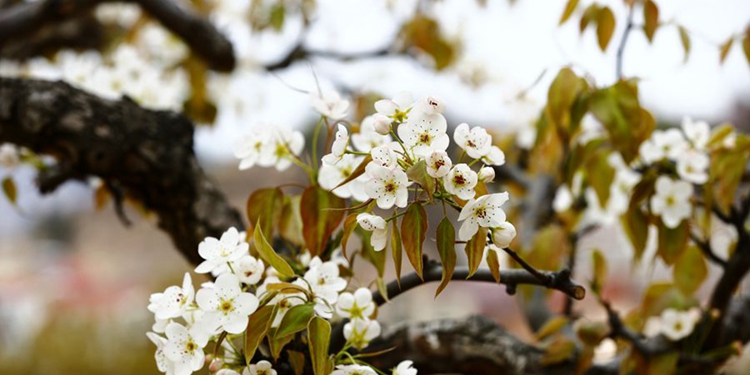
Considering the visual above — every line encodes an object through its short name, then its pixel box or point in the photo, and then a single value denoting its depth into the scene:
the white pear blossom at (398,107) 1.81
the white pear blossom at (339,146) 1.79
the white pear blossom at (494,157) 1.82
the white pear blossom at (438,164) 1.76
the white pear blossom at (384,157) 1.77
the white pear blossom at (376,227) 1.78
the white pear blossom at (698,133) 2.20
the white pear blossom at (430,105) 1.78
